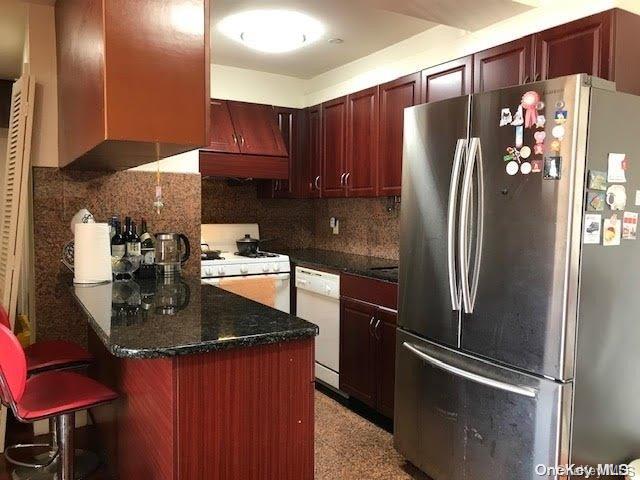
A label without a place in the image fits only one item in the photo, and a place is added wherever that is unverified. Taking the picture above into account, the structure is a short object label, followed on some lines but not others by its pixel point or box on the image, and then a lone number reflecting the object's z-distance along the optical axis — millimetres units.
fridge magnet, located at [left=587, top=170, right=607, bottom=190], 1836
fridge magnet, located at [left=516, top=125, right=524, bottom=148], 1957
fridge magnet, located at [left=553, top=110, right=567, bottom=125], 1827
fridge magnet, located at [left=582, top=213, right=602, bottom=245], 1843
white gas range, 3834
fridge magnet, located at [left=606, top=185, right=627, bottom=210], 1900
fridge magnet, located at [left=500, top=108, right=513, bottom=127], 1998
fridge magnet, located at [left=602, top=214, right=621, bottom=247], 1903
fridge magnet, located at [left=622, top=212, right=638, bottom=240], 1963
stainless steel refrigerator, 1850
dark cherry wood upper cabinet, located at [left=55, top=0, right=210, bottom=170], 1642
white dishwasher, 3568
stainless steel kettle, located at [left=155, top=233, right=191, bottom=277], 2787
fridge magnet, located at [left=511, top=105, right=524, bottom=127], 1951
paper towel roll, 2408
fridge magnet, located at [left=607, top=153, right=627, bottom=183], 1885
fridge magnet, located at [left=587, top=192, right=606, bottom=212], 1847
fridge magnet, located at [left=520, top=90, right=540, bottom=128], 1908
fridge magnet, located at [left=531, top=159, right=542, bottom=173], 1901
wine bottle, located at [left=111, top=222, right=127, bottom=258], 2691
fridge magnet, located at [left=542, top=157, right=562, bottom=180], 1845
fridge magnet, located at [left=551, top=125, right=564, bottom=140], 1838
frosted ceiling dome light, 3105
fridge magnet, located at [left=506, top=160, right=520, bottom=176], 1976
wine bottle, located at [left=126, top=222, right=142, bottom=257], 2682
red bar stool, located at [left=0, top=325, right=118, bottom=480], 1556
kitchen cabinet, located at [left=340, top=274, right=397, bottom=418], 3049
